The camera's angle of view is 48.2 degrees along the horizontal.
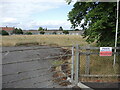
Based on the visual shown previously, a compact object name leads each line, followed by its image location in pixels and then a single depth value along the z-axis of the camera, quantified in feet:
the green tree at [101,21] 18.56
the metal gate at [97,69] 14.25
